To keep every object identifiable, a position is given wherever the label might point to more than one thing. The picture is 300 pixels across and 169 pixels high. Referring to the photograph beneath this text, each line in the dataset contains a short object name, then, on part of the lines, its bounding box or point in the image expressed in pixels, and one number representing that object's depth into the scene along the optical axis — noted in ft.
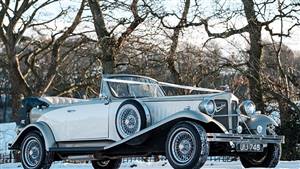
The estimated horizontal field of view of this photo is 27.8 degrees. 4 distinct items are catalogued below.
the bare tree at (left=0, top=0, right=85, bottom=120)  93.91
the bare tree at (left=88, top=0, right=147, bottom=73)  75.77
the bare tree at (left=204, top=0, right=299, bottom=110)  71.77
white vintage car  31.50
